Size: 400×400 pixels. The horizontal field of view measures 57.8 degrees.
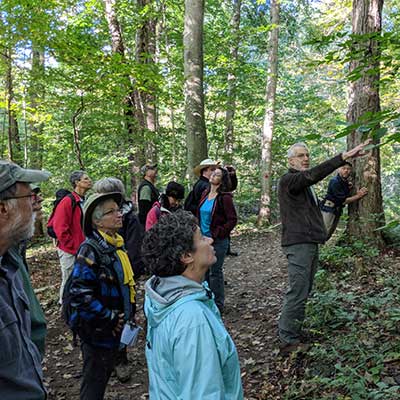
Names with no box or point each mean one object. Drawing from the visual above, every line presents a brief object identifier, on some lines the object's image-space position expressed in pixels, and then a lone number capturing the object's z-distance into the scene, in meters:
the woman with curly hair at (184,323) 1.54
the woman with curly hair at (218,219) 5.31
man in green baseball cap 1.67
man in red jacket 5.68
